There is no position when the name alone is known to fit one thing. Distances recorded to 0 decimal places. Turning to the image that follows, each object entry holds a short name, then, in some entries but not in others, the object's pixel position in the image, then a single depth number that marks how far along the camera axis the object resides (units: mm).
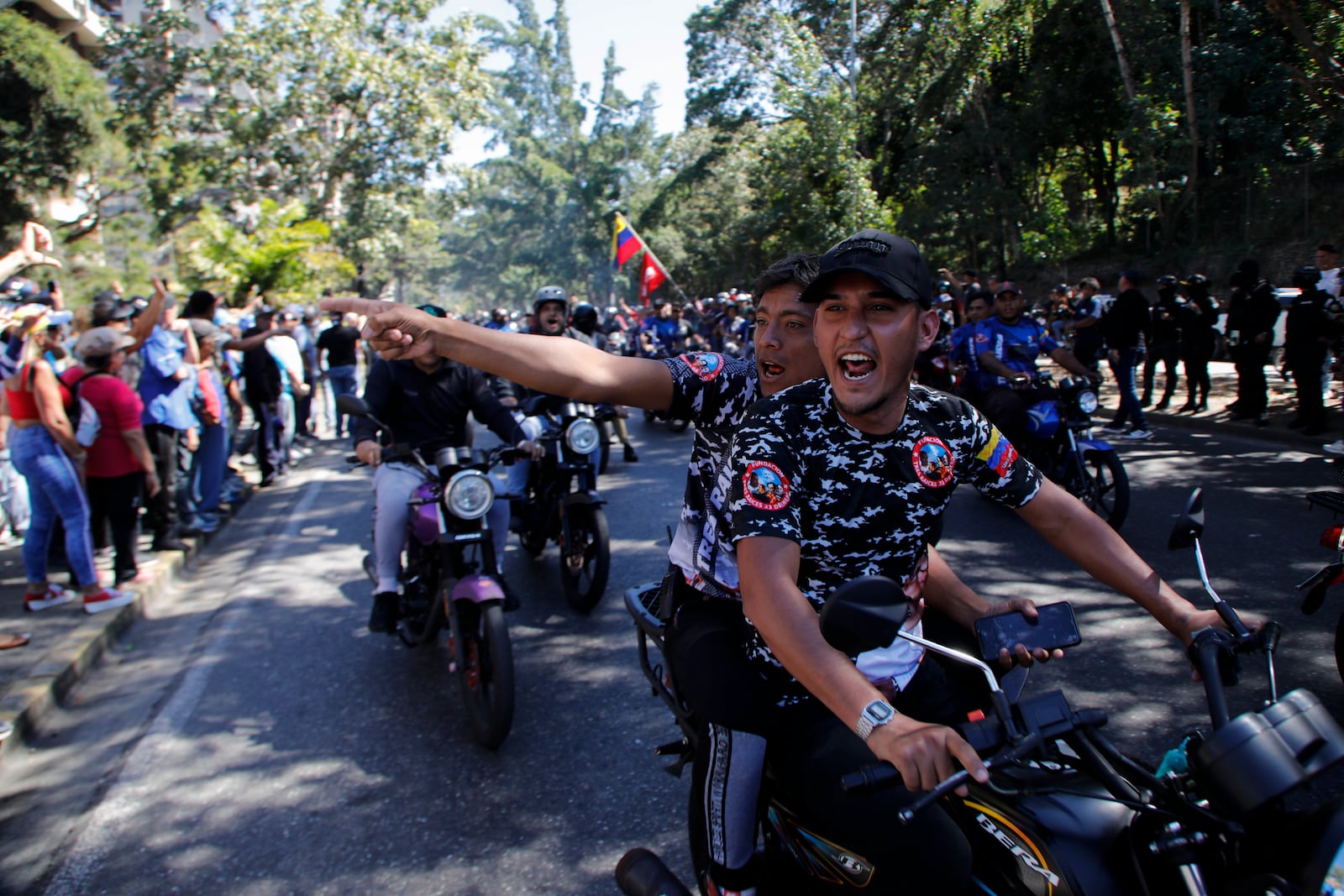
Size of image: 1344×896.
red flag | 16344
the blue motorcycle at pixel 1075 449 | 7141
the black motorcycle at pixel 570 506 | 6141
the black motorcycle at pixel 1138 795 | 1466
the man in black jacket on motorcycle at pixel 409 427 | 5160
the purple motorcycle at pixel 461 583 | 4309
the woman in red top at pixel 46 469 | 6070
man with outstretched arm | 2355
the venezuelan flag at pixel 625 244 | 16906
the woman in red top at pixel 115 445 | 6395
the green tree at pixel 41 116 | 24328
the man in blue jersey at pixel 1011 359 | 8016
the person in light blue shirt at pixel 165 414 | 7832
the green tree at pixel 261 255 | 17828
